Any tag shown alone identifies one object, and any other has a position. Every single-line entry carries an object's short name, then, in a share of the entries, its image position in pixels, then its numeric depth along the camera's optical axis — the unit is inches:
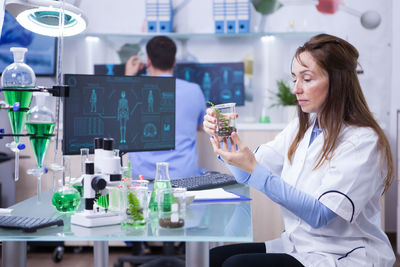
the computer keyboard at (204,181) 76.3
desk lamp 66.0
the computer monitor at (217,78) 165.3
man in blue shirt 112.9
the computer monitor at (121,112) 79.2
